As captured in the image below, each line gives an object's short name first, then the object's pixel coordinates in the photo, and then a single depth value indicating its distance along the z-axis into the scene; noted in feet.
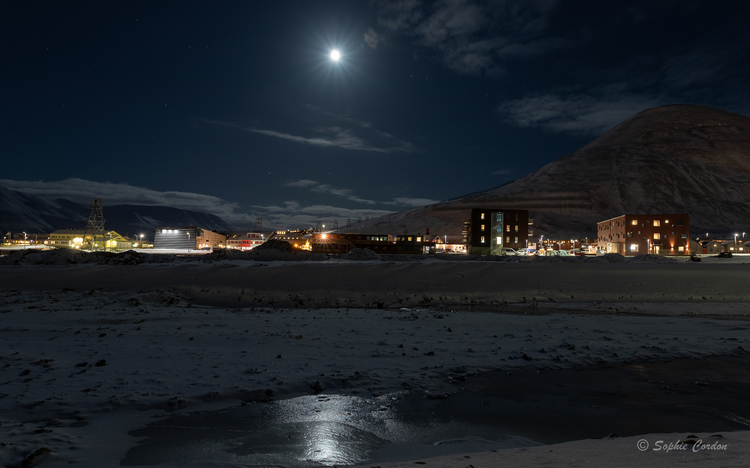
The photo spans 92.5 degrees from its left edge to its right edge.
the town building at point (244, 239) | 398.01
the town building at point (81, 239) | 313.79
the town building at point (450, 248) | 360.89
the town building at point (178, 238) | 327.06
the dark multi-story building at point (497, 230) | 293.80
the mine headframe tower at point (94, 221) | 254.86
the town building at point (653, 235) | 284.82
